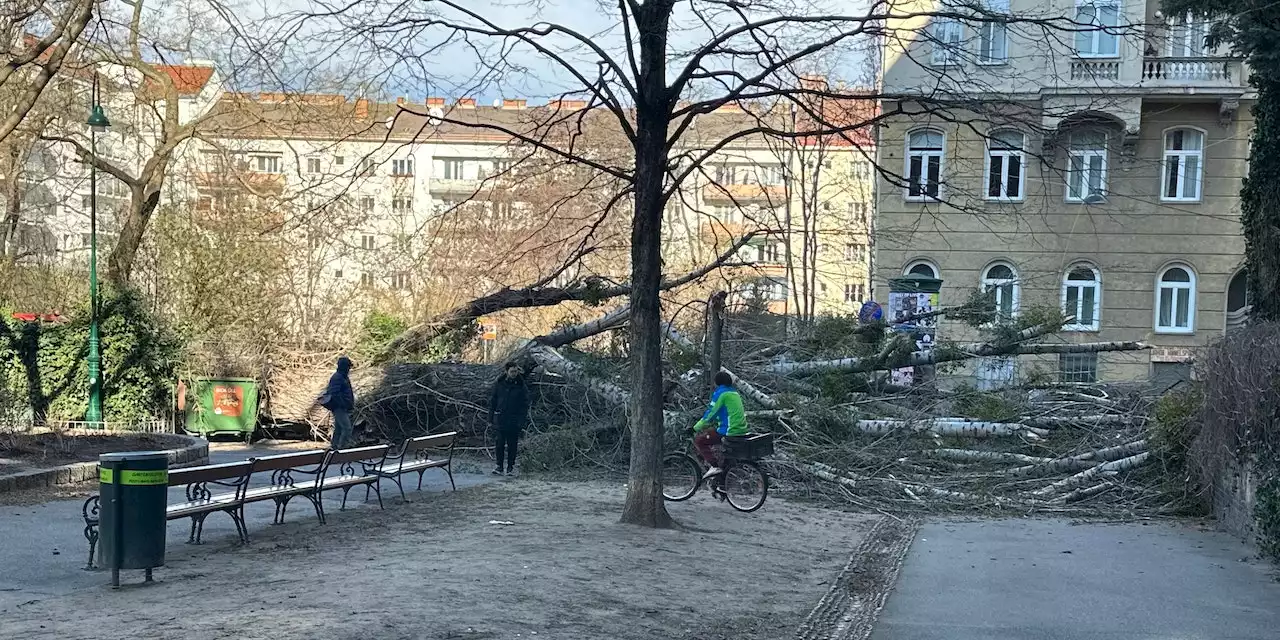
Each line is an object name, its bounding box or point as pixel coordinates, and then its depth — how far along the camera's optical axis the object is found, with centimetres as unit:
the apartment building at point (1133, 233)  3088
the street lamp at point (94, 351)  2198
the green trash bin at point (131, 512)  836
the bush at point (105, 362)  2269
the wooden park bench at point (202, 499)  968
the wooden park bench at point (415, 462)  1472
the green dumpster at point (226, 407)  2434
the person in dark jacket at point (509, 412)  1875
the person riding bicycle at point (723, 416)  1463
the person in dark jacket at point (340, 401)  2028
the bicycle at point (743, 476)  1455
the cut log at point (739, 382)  1858
